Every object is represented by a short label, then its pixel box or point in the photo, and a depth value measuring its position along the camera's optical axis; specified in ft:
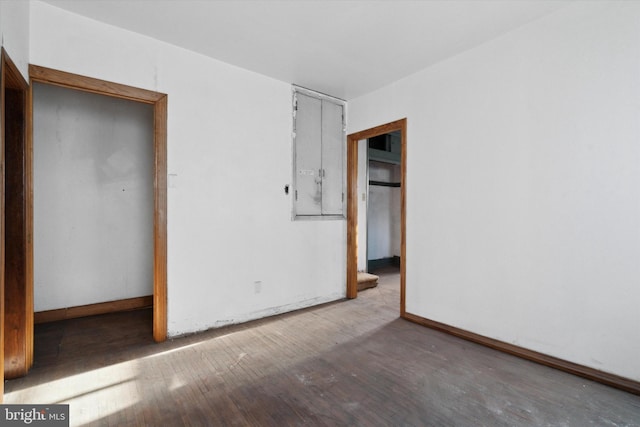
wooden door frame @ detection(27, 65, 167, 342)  9.40
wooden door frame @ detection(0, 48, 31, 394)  7.16
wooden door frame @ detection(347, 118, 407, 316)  14.39
